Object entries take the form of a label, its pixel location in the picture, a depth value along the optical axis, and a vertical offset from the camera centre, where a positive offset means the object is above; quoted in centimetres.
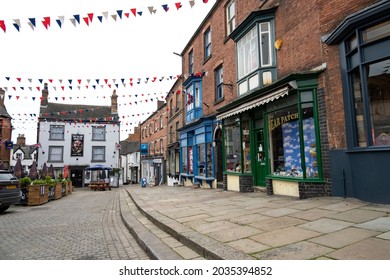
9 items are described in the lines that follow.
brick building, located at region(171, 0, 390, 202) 564 +188
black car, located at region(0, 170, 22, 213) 928 -89
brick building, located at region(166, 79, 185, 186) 1988 +320
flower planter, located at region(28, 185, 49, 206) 1227 -142
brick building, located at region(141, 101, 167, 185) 2539 +205
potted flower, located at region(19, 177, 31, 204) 1218 -101
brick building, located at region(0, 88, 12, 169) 2672 +397
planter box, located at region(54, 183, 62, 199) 1541 -158
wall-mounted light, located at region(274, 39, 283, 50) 851 +408
